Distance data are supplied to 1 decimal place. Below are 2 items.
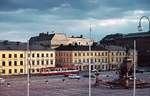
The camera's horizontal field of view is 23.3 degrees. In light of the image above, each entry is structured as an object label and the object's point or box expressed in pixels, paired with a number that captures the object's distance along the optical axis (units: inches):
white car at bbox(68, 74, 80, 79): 3550.4
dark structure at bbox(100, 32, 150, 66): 6307.6
